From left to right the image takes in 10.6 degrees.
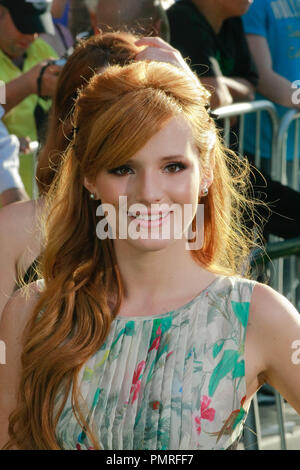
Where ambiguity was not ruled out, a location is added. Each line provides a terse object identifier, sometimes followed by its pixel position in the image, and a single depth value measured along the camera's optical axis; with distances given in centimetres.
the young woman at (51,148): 556
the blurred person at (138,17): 671
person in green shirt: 718
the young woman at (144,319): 403
